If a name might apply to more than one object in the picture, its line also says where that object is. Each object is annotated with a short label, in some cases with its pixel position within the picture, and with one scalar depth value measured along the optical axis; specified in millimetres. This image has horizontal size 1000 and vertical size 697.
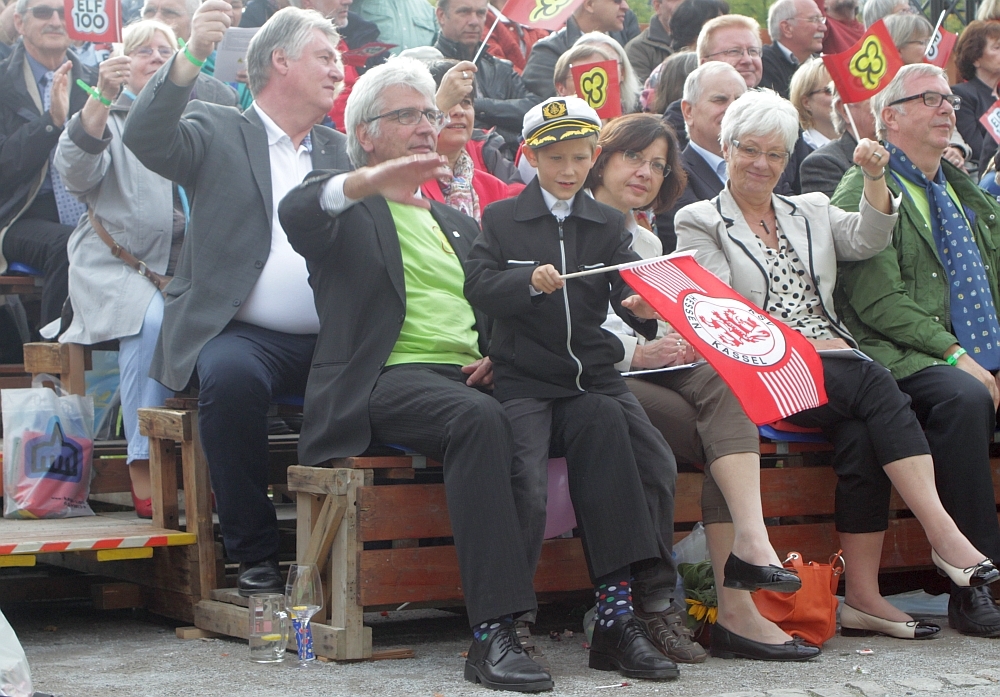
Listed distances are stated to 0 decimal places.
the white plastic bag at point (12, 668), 6559
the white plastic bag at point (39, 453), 9969
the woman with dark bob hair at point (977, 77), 16547
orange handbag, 8906
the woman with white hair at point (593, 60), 13852
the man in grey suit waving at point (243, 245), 8867
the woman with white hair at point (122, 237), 10383
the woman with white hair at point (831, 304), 9367
